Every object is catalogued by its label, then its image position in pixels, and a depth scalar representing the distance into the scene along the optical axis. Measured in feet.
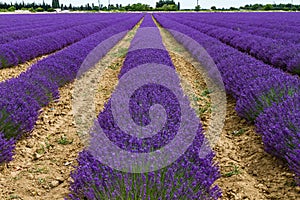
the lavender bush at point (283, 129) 8.44
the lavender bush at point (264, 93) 12.06
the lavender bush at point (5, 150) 9.51
